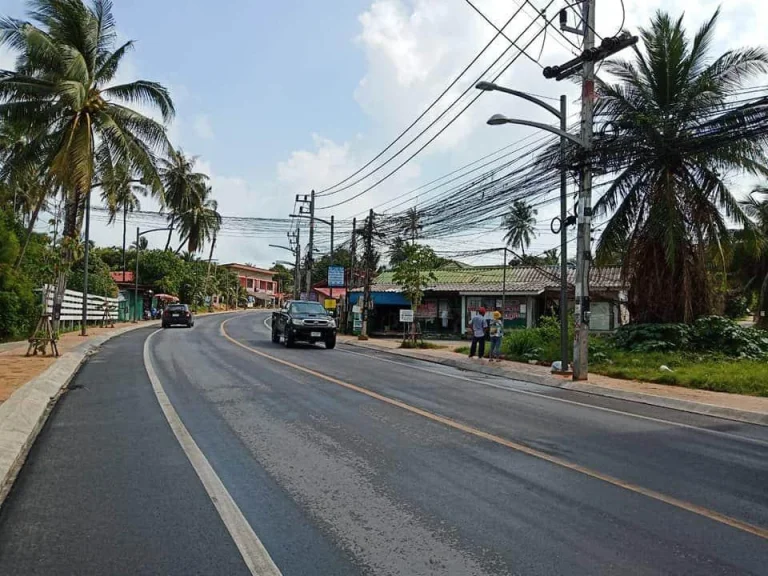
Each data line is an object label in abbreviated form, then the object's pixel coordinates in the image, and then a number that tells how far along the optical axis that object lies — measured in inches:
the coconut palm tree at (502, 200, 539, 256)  2624.0
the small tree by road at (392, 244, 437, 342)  1137.4
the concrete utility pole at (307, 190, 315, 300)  1684.3
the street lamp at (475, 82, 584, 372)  610.3
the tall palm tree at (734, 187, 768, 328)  1332.4
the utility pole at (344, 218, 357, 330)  1406.3
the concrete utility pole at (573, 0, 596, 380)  627.2
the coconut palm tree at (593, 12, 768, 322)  754.0
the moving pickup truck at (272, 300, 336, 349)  978.1
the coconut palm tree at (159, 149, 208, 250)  1905.8
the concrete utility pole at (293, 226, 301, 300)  2153.1
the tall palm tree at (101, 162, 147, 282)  890.1
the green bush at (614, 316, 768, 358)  737.0
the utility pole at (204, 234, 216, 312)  2913.4
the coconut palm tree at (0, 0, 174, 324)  802.8
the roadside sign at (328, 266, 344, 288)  1672.0
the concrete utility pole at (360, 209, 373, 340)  1284.4
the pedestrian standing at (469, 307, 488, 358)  847.7
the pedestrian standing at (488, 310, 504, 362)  810.8
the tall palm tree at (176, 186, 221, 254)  2342.5
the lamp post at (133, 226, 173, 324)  1841.8
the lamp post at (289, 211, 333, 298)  1647.4
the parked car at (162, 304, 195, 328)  1644.9
